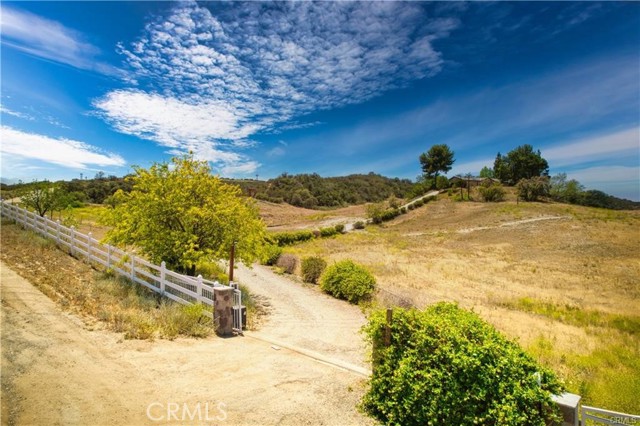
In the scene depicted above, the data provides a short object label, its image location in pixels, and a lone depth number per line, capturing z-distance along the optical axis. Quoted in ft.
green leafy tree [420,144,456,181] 311.47
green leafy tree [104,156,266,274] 45.96
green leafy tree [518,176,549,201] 225.97
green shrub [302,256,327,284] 69.51
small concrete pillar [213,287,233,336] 33.86
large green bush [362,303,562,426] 16.03
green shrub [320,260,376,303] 56.54
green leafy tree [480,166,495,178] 367.97
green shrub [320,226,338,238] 148.64
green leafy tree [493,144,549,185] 292.61
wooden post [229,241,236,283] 44.21
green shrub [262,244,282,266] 83.94
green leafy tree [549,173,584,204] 245.86
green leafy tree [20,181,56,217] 82.64
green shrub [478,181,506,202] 233.76
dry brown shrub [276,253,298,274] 78.64
